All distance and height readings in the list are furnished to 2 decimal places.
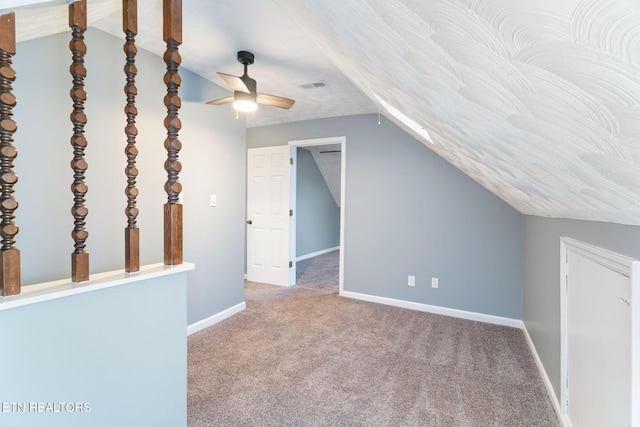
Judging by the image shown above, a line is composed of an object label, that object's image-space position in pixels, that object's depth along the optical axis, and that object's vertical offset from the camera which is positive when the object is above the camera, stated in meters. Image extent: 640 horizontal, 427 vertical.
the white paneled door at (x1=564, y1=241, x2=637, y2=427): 1.06 -0.55
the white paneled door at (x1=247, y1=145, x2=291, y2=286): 4.46 -0.07
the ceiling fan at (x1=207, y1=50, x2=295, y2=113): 2.43 +0.96
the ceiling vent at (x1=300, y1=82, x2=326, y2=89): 3.05 +1.28
